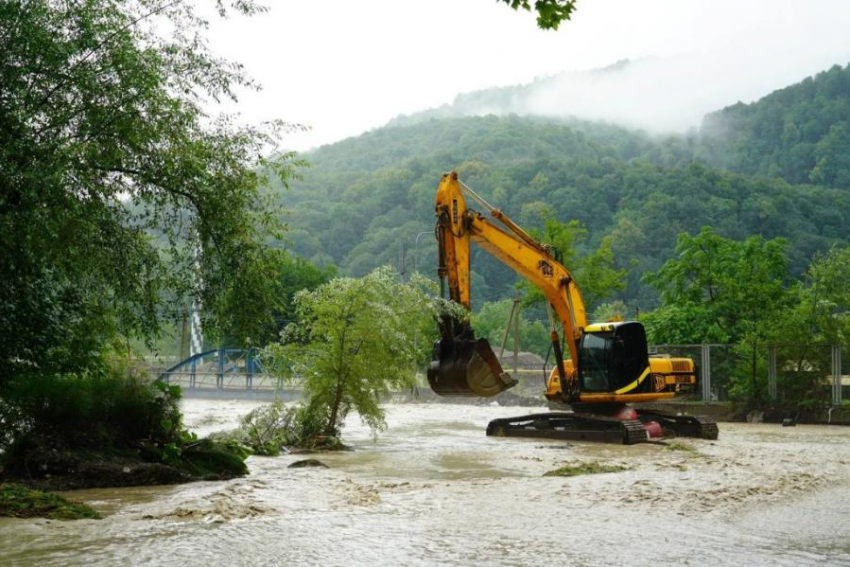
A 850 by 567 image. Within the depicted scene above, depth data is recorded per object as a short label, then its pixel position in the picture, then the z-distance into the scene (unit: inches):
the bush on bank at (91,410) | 462.6
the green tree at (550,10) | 242.8
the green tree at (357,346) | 732.0
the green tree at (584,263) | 1812.3
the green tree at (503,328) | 3523.6
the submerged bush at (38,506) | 360.8
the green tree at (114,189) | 404.8
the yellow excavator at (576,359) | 772.6
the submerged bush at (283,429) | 710.7
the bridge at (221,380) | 2074.3
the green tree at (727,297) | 1220.5
